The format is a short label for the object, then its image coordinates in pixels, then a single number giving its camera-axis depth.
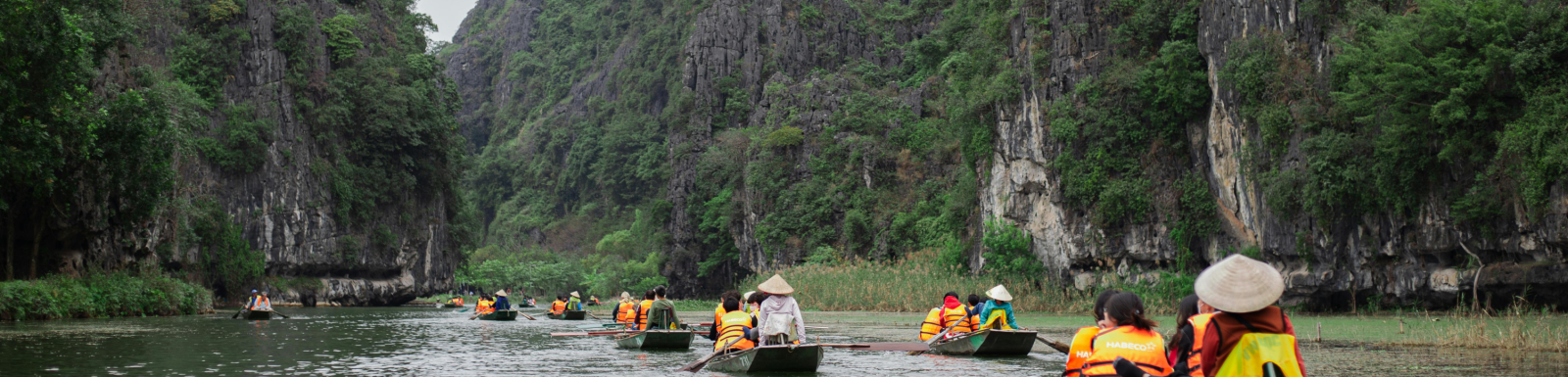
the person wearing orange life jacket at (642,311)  19.41
